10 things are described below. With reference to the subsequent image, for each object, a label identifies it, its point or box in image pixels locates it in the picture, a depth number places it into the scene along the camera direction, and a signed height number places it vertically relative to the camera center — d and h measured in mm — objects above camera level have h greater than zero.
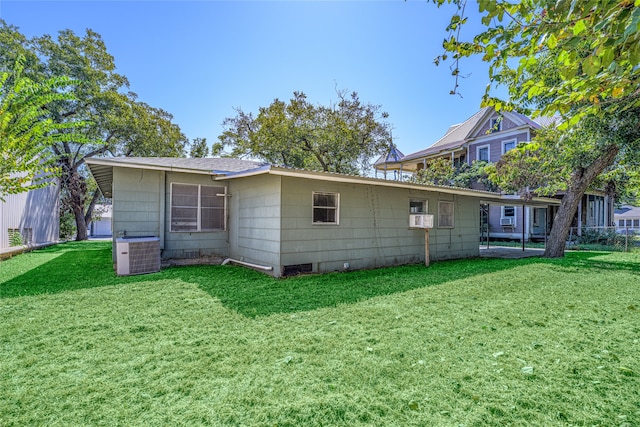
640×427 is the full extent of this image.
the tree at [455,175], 16484 +2456
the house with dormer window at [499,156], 15961 +3767
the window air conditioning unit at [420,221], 8047 -63
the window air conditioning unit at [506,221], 16420 -82
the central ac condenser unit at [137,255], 6434 -851
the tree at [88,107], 15656 +5982
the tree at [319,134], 18438 +5080
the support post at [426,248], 8188 -781
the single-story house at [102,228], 28773 -1225
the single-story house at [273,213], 6547 +83
